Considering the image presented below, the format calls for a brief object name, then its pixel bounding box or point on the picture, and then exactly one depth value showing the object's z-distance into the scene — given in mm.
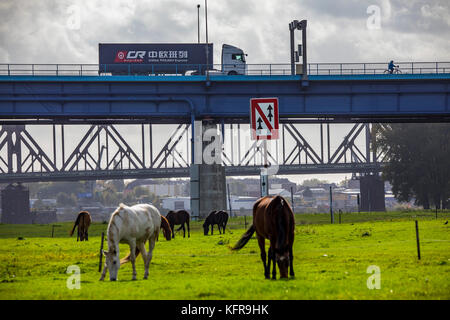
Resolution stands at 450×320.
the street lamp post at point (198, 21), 81200
